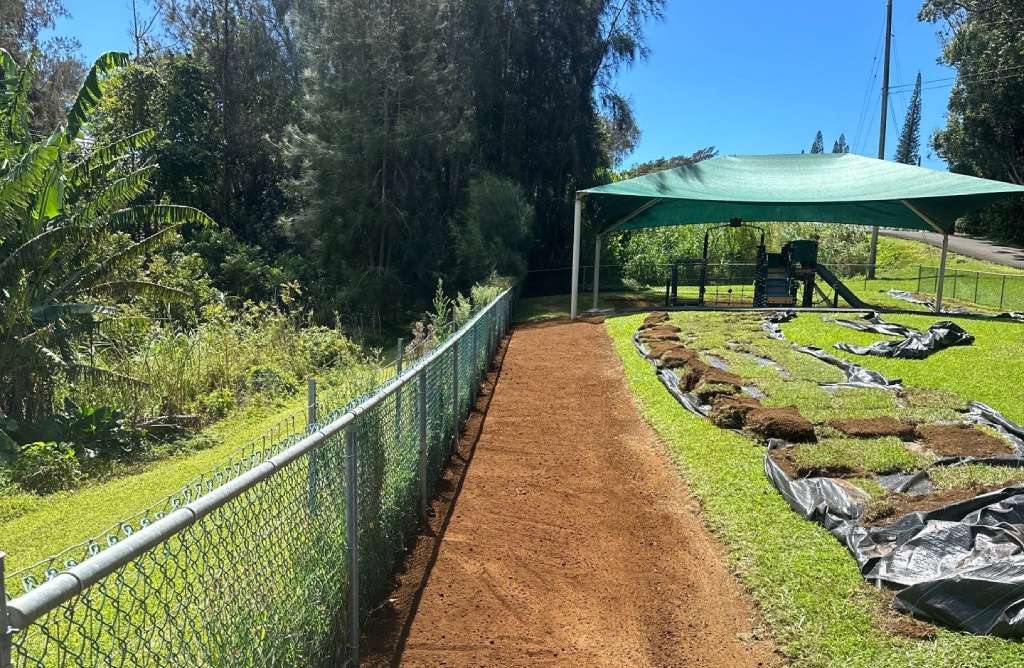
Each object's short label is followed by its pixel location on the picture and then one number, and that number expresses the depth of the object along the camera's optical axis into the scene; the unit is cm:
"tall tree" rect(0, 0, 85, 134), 3095
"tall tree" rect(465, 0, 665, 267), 2428
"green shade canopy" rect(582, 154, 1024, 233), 1673
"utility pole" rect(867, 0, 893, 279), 2611
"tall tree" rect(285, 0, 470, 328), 2211
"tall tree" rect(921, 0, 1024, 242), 2983
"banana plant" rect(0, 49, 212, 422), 945
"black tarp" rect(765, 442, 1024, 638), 357
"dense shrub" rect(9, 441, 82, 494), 796
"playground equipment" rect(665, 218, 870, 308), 1875
